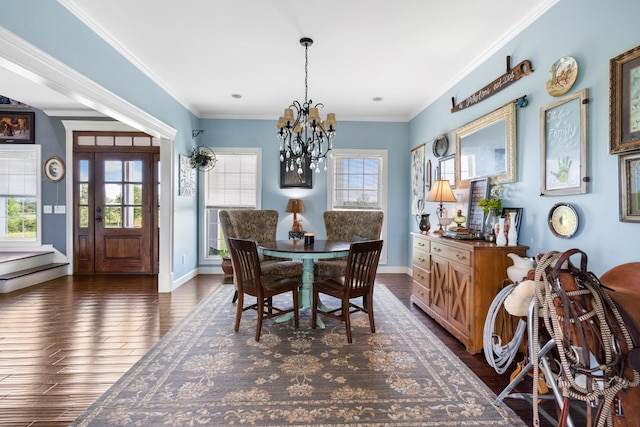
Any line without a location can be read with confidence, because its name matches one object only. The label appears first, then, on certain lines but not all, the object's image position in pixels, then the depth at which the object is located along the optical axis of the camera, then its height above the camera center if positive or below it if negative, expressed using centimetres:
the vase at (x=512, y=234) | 259 -18
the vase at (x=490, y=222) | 298 -10
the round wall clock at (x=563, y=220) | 217 -6
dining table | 287 -37
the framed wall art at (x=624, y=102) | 175 +63
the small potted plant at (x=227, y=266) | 498 -87
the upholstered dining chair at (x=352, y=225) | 395 -18
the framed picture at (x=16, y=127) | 517 +137
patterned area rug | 177 -114
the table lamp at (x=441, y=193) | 350 +21
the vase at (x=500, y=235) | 260 -20
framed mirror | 283 +64
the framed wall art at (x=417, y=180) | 492 +51
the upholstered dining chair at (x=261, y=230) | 349 -23
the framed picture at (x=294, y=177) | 542 +59
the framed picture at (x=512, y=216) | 262 -4
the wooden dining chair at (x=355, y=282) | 267 -65
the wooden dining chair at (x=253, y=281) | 269 -65
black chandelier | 302 +89
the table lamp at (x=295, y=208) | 521 +6
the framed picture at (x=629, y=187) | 175 +14
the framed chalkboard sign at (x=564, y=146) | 210 +47
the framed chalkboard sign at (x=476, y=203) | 318 +9
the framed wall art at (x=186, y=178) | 471 +51
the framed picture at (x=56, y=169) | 520 +69
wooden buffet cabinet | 251 -60
